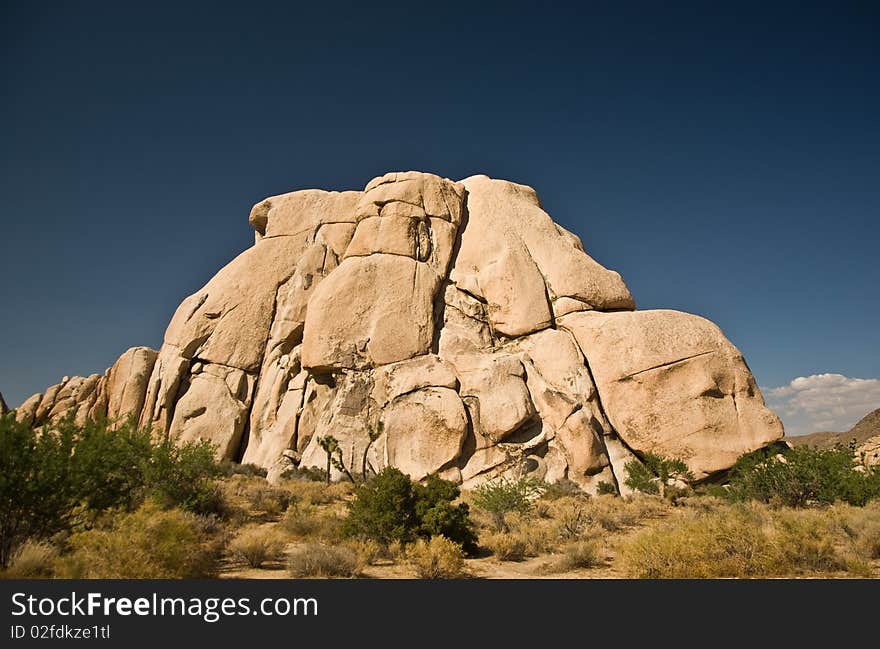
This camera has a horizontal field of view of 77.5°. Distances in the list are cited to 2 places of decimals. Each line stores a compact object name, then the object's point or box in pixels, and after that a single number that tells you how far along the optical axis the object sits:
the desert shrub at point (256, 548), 10.80
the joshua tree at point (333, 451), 23.86
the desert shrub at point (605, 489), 22.33
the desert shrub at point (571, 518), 14.15
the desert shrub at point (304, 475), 24.17
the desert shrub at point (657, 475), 21.80
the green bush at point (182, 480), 14.04
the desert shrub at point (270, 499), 17.12
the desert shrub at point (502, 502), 15.94
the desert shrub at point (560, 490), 21.08
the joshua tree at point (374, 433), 25.34
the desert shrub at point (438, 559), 10.15
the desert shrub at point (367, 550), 11.12
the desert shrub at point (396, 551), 11.57
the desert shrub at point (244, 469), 26.00
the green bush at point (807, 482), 18.00
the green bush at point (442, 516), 12.56
